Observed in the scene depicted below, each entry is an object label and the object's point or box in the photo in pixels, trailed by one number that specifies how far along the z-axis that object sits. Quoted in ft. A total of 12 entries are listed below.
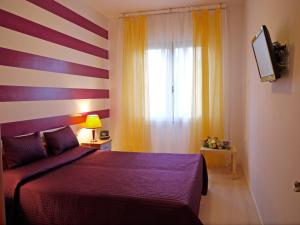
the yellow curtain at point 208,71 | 14.46
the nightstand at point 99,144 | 13.19
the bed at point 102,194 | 6.24
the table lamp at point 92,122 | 13.28
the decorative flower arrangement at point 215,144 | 13.09
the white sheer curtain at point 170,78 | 15.03
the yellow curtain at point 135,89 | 15.61
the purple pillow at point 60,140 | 10.53
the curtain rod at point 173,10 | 14.47
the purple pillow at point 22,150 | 8.51
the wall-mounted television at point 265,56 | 5.81
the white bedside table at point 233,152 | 12.66
